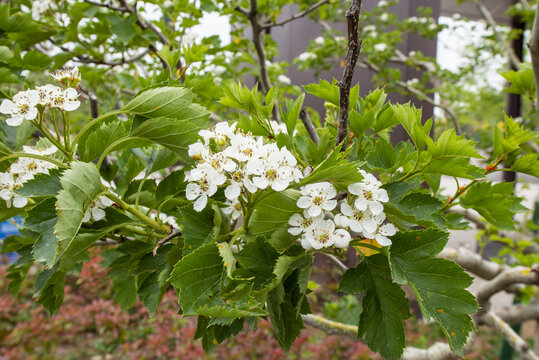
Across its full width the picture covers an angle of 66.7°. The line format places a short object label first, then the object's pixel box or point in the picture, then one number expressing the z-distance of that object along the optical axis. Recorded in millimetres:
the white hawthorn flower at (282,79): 2205
